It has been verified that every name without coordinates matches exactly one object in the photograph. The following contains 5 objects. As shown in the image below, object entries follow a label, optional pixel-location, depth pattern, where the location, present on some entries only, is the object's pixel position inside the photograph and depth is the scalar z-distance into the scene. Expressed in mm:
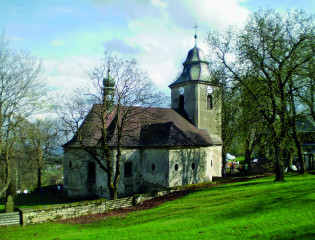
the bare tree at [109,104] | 18531
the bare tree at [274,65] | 19172
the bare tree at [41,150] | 33906
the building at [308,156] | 26072
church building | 23812
